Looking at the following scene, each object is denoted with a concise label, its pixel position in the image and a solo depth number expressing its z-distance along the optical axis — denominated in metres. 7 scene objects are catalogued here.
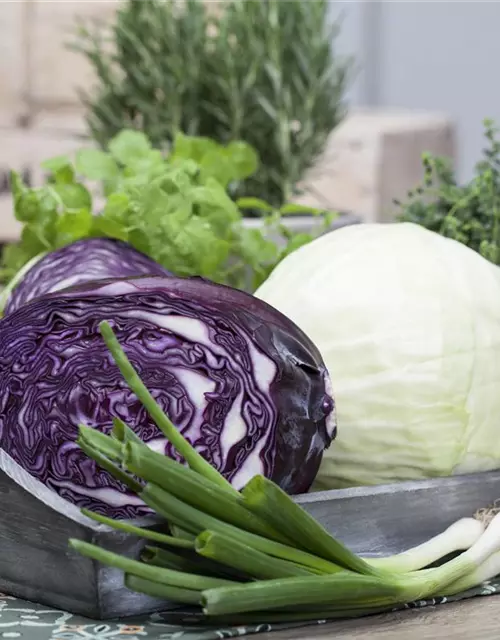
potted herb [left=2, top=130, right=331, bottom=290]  1.37
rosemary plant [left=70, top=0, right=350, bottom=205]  1.86
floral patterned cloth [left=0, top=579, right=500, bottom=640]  1.02
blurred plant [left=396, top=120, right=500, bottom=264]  1.40
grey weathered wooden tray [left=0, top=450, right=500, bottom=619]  1.04
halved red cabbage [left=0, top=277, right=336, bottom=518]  1.10
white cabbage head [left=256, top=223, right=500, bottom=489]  1.18
